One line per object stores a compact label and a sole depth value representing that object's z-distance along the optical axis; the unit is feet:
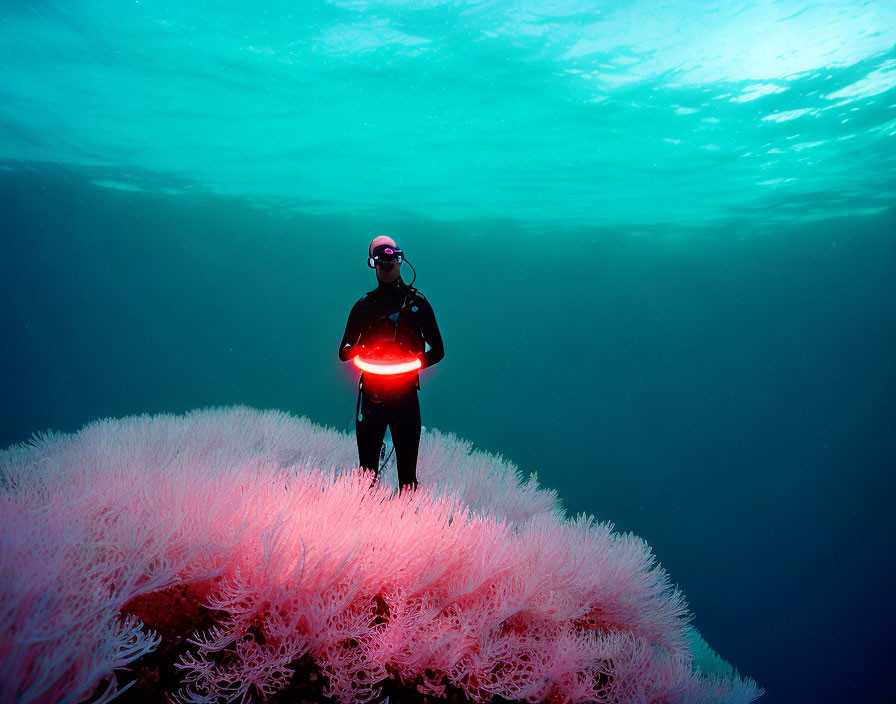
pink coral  5.97
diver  12.67
